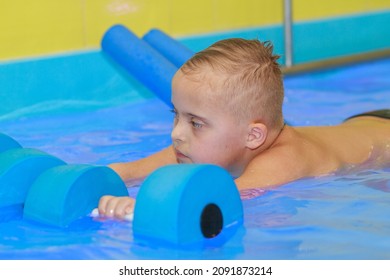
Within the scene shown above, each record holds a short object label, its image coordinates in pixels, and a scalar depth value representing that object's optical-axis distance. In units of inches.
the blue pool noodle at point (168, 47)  209.3
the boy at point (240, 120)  143.4
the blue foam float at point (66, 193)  125.1
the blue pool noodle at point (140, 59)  192.3
